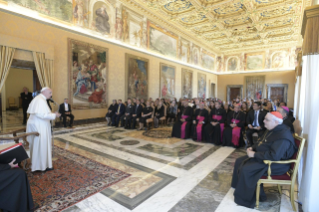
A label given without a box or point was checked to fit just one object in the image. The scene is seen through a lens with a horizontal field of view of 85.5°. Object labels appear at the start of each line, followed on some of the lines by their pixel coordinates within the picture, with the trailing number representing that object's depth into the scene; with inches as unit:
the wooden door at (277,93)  747.4
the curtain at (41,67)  272.6
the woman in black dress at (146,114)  312.5
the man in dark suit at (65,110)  302.2
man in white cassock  126.9
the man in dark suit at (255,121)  210.7
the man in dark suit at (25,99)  311.0
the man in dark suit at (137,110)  328.5
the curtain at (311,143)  85.5
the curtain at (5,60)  237.3
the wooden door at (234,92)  851.4
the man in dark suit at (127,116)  322.3
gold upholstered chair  92.9
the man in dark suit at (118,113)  338.0
